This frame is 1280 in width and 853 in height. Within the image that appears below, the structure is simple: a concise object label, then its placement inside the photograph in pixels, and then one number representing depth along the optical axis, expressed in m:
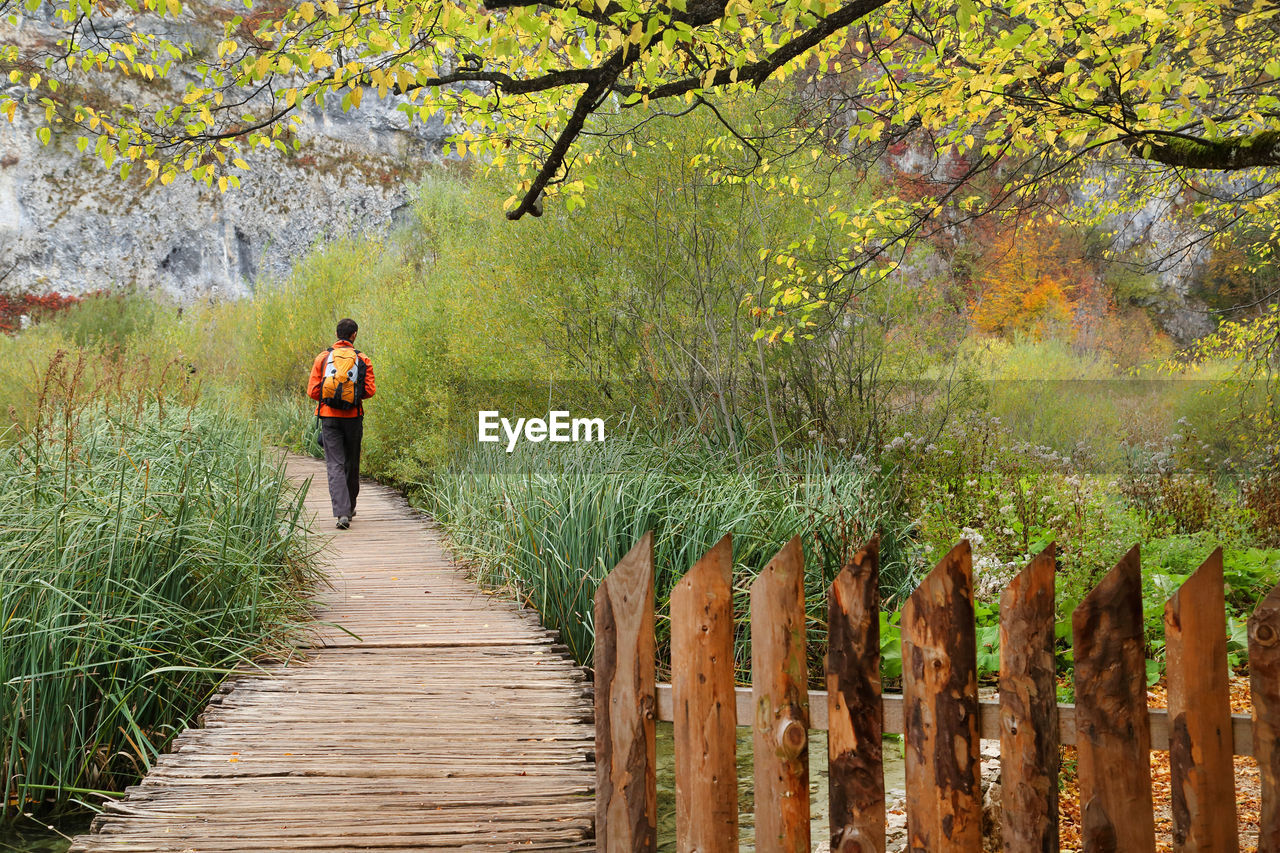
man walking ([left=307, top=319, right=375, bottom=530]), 7.46
